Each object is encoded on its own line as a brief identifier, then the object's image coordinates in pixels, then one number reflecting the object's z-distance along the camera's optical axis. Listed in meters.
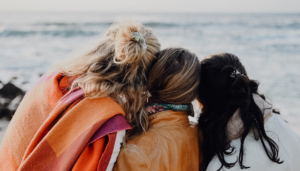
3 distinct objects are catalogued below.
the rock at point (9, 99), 4.02
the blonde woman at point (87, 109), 1.45
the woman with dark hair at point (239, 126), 1.61
